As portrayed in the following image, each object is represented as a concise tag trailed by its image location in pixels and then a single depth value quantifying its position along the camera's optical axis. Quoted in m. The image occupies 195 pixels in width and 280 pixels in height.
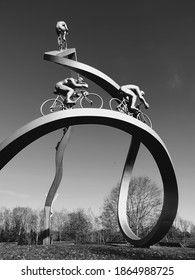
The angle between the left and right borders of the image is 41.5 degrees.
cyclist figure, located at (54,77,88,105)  11.97
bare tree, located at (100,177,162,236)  35.31
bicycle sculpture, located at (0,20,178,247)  10.81
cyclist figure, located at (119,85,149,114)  13.00
